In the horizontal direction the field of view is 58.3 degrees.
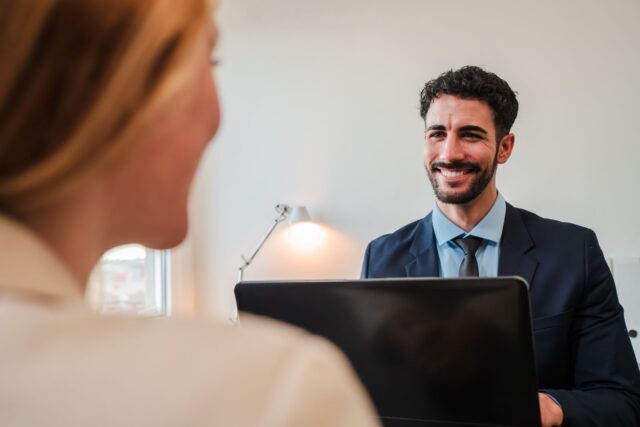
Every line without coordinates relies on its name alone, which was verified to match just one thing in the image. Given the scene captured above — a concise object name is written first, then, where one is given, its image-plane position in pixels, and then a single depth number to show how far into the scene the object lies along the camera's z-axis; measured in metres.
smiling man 1.39
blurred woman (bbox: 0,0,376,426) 0.25
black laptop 0.76
